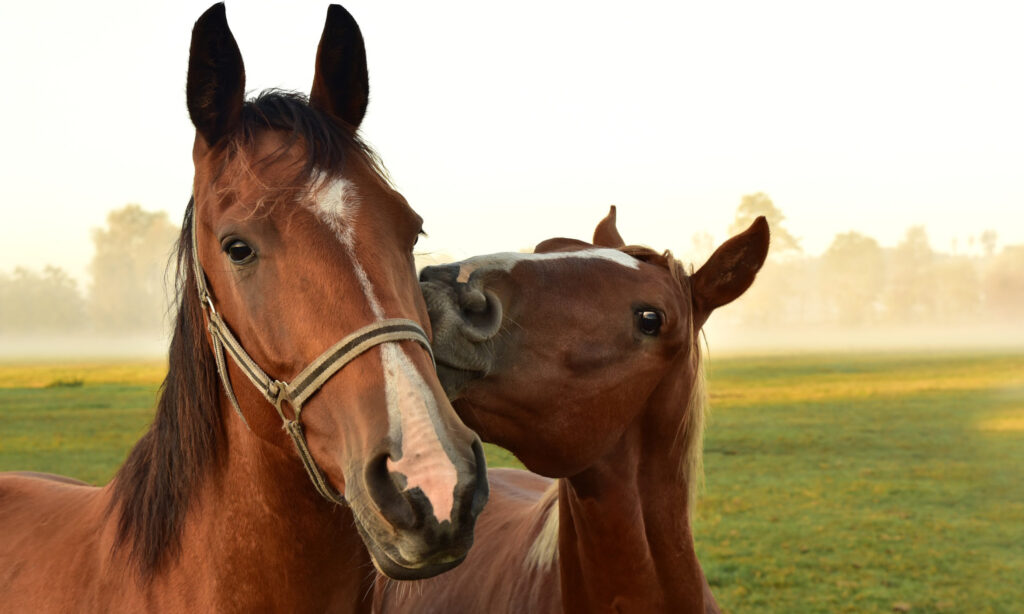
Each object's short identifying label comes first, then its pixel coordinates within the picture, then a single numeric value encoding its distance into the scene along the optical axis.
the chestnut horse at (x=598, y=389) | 2.54
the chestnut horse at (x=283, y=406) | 1.62
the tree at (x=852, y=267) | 65.12
